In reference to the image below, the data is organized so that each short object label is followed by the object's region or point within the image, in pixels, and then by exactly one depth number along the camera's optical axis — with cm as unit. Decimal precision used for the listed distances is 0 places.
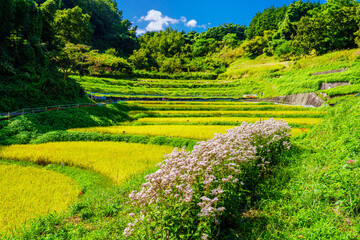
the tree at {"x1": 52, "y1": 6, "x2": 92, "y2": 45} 4388
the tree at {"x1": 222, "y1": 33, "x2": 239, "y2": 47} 8915
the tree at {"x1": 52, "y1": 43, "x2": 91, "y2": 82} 2303
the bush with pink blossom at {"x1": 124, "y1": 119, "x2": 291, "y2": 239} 309
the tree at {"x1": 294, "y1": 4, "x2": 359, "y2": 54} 4038
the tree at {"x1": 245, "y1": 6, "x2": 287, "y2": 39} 8157
